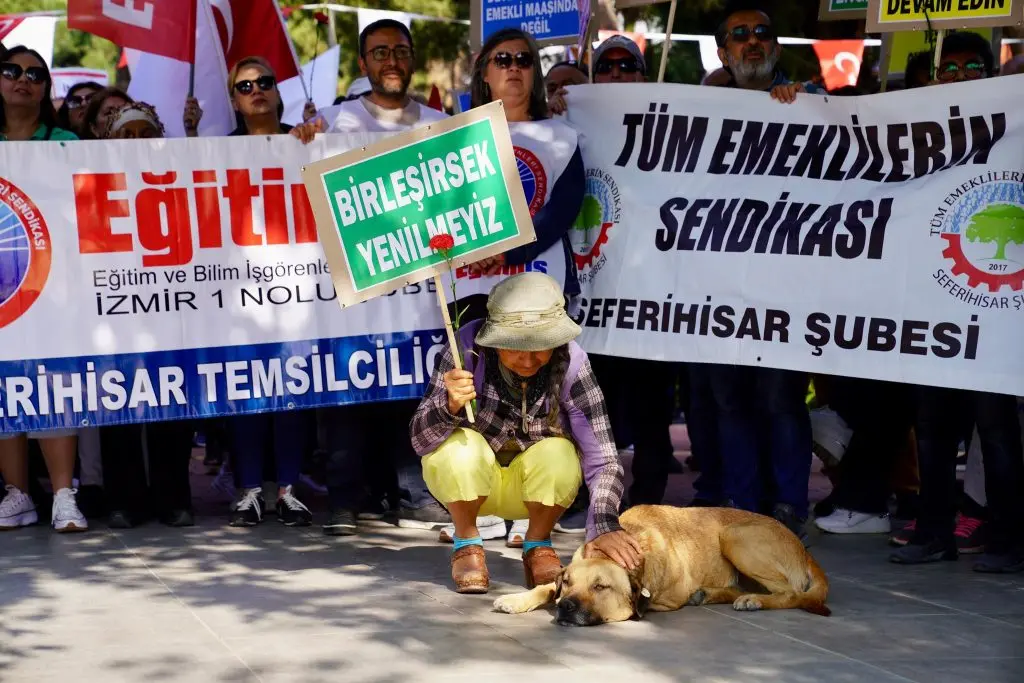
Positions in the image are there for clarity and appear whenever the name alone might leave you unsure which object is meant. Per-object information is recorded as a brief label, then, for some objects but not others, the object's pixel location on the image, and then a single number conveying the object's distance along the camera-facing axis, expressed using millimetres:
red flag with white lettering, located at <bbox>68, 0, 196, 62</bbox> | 8711
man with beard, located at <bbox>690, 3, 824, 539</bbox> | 7512
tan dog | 5738
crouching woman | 6215
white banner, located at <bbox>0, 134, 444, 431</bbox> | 7566
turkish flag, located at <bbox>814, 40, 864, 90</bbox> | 15367
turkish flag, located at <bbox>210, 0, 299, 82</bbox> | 9828
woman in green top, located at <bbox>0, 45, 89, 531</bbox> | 7781
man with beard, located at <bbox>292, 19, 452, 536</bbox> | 7840
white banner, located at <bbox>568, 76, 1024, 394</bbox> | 6914
